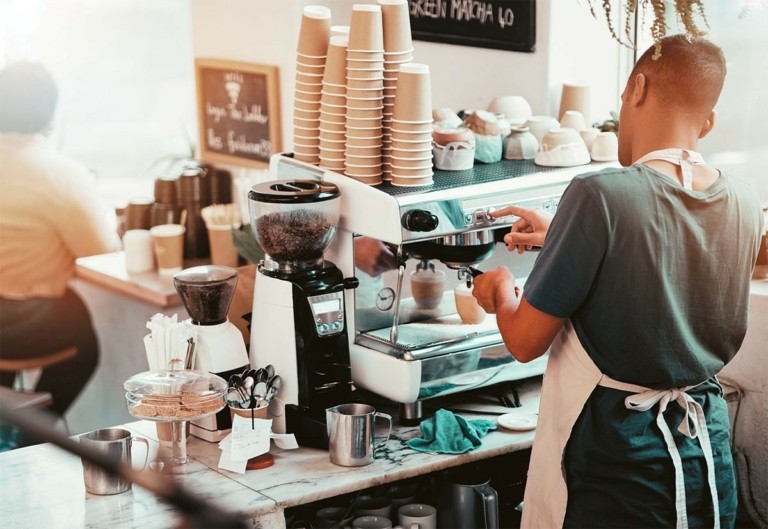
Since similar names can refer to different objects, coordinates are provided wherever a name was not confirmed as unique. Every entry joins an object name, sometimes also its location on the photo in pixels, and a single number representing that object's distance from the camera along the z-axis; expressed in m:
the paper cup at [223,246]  4.48
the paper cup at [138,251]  4.46
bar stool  4.68
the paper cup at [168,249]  4.41
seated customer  4.46
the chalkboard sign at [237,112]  4.42
